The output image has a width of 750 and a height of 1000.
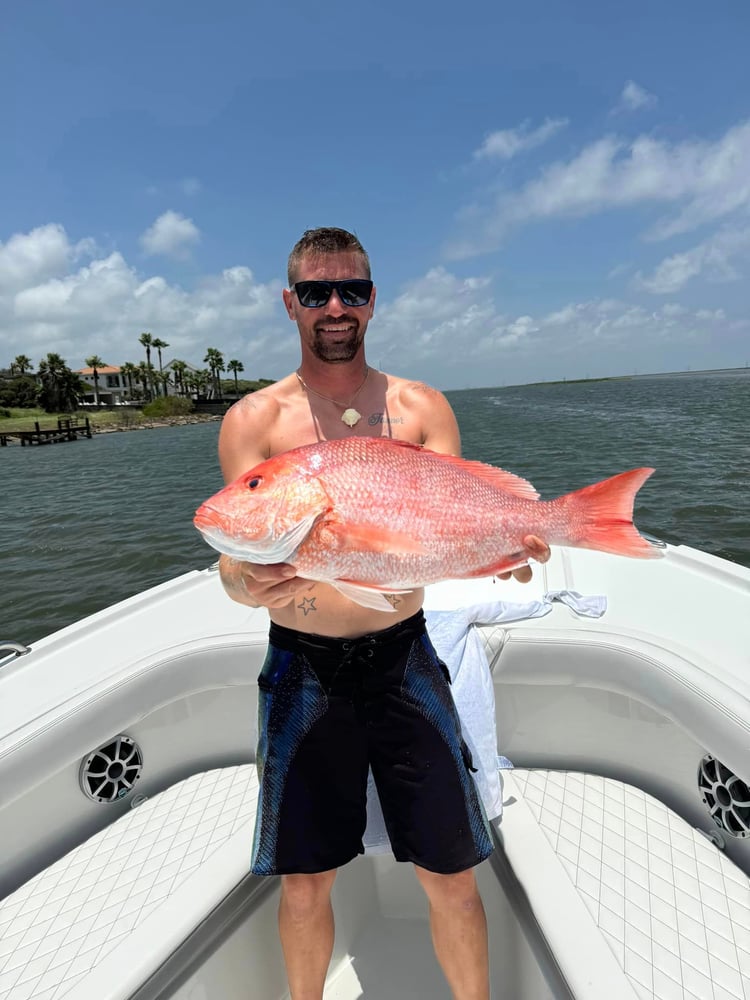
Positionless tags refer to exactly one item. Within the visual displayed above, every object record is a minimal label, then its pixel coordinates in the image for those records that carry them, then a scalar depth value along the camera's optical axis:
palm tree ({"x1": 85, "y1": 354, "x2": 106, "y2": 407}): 86.25
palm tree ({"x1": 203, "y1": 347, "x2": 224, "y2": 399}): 99.38
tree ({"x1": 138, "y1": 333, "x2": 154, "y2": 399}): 86.88
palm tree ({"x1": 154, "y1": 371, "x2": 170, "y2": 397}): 91.19
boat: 2.04
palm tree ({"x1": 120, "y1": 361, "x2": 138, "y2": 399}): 89.14
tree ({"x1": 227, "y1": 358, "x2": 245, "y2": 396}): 108.89
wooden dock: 49.00
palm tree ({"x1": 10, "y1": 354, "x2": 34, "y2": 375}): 82.89
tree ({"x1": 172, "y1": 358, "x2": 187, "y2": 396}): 96.62
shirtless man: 2.00
